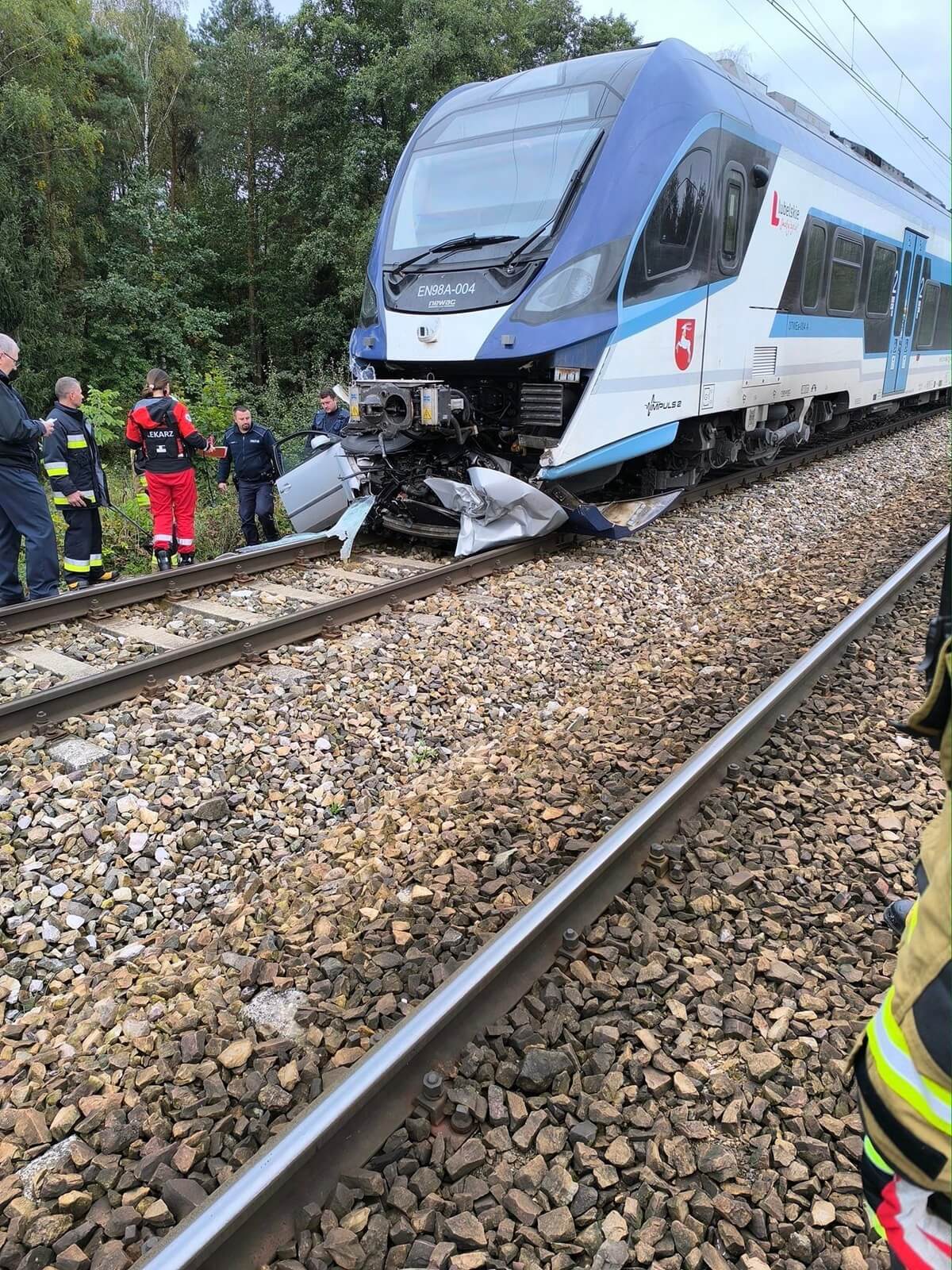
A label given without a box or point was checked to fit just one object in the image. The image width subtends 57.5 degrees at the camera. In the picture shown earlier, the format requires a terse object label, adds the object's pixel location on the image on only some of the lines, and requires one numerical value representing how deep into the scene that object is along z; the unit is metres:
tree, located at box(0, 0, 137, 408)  20.81
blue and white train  6.52
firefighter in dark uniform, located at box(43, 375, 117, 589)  7.25
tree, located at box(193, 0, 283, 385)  25.72
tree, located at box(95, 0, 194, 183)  28.25
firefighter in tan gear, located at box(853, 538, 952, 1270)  1.07
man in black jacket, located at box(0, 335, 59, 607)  6.36
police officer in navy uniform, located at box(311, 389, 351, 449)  9.59
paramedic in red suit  7.95
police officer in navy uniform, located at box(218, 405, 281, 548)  9.05
